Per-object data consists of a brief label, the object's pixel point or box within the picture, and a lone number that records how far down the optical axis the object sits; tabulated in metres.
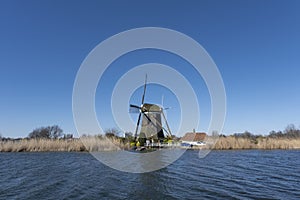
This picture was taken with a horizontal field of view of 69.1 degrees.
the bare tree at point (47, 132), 62.55
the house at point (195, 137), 38.57
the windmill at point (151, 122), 34.03
